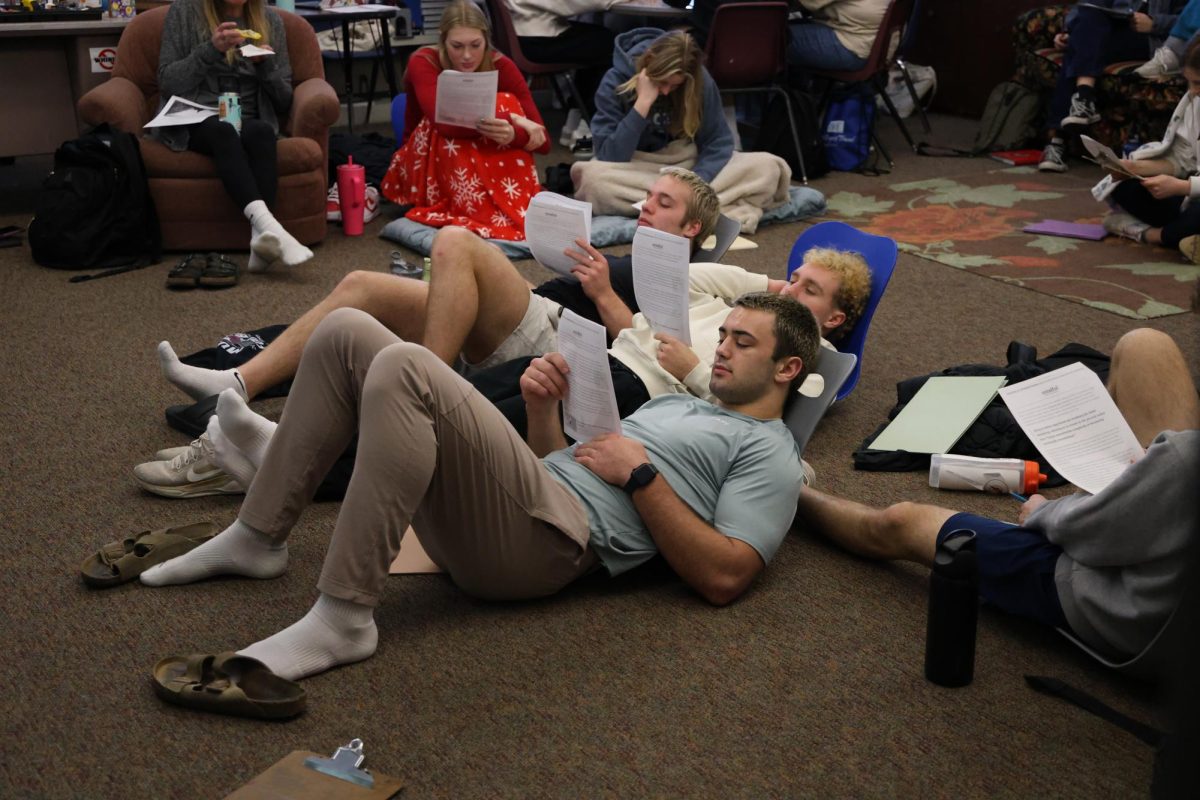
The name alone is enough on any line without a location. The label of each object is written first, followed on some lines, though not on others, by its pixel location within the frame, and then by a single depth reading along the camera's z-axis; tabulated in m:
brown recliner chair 4.58
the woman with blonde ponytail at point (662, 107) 4.71
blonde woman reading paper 4.94
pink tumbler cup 5.05
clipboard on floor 1.71
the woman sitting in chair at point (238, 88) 4.50
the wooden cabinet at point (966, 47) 7.75
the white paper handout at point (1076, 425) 2.57
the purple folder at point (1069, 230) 5.20
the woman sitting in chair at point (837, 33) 6.19
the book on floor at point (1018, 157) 6.76
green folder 3.03
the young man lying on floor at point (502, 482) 1.94
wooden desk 5.10
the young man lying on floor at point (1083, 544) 1.84
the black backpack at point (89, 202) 4.46
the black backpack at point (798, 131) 6.29
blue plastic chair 3.17
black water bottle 2.02
